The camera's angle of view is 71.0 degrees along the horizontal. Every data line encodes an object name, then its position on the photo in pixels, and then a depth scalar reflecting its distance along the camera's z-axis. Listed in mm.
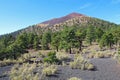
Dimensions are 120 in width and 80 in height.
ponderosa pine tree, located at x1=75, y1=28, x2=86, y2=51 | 18643
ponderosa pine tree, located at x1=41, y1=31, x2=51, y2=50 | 21532
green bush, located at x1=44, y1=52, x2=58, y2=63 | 9451
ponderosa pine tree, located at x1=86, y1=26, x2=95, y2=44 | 22030
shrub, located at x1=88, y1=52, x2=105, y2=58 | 12250
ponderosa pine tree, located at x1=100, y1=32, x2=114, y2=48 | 17617
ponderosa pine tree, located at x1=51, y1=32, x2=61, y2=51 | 18969
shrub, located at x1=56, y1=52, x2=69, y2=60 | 11445
